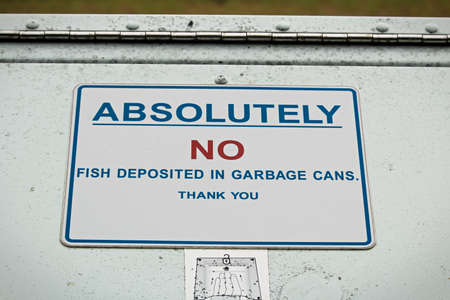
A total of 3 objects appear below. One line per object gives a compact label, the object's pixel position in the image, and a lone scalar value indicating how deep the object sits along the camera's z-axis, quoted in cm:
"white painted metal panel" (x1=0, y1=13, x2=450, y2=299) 109
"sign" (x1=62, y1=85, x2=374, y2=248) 114
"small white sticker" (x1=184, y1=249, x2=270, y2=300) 108
